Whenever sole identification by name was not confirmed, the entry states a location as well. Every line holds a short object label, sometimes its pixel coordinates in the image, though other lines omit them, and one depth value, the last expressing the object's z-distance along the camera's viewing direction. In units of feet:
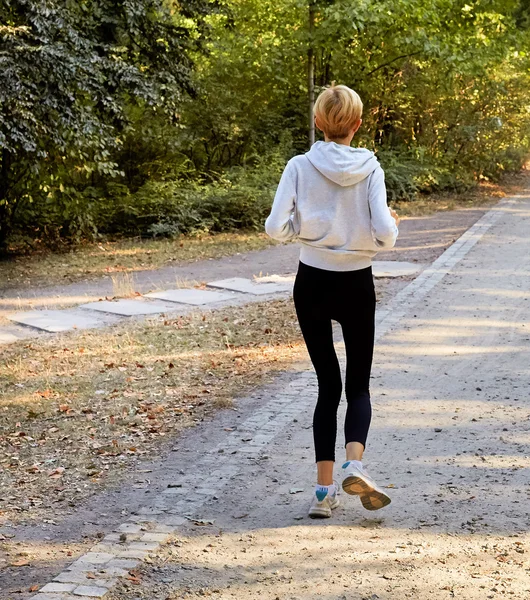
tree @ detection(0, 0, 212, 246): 36.45
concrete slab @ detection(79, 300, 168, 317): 31.86
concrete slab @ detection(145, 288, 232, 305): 34.19
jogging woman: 12.97
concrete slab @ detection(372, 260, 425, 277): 39.06
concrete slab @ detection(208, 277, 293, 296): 36.22
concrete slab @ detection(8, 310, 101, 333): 29.84
